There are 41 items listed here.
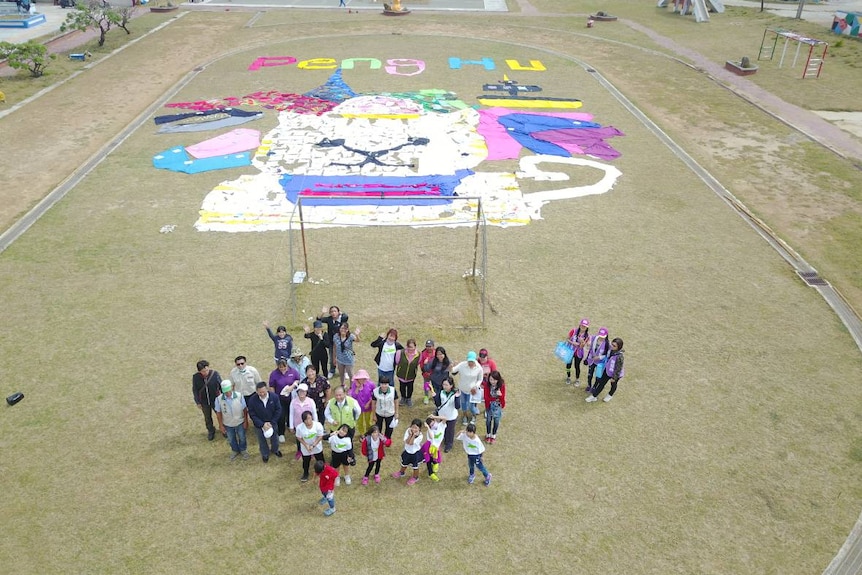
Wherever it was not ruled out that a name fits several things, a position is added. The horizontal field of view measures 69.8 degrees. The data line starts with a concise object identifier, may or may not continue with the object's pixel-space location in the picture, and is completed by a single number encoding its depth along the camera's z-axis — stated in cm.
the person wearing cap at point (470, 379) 1083
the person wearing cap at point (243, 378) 1026
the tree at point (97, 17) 3391
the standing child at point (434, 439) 977
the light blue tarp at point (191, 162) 2100
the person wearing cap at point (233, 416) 988
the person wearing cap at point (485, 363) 1104
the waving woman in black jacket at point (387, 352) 1122
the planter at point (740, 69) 3272
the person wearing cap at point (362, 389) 1034
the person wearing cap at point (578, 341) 1189
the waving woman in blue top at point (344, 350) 1144
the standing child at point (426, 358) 1112
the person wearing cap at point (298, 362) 1099
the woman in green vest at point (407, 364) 1128
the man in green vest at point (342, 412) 1000
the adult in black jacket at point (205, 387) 1019
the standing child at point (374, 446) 966
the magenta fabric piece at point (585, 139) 2297
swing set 3226
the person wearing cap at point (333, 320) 1140
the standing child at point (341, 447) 959
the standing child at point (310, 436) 956
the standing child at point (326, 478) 912
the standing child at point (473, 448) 972
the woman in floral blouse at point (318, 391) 1022
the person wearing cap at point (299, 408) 992
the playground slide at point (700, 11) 4447
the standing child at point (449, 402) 1038
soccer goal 1424
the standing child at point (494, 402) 1048
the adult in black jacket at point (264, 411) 990
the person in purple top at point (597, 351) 1162
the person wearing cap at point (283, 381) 1043
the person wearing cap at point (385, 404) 1038
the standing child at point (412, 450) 957
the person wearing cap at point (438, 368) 1089
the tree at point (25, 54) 2906
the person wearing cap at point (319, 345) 1169
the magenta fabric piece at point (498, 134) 2259
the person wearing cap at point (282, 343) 1122
